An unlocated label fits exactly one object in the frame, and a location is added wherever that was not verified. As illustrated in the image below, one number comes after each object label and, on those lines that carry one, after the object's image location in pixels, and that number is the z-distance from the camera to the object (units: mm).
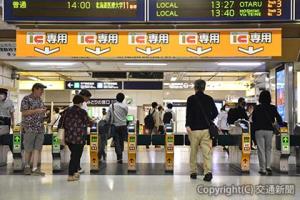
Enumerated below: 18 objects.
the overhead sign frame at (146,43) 7316
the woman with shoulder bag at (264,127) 8188
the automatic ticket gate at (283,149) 8562
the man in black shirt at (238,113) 11672
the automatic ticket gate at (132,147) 8633
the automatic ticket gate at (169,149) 8648
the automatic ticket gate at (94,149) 8656
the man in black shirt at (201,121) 7262
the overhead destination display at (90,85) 17469
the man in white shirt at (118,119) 10000
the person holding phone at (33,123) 7938
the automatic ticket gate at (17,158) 8656
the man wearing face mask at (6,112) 9311
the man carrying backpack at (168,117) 14865
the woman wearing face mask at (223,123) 13938
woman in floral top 7371
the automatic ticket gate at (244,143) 8609
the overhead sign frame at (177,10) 6695
